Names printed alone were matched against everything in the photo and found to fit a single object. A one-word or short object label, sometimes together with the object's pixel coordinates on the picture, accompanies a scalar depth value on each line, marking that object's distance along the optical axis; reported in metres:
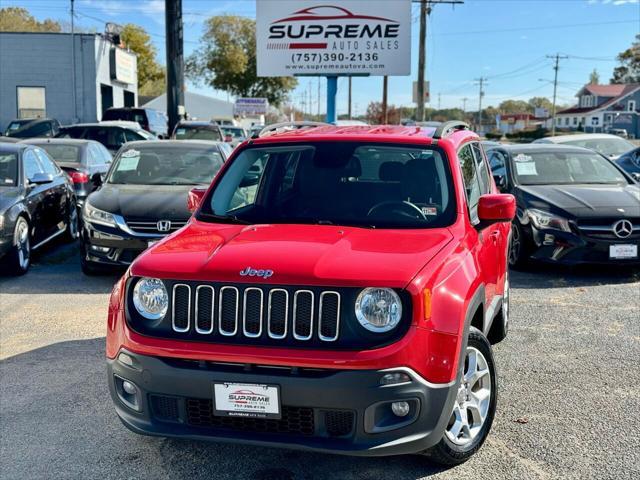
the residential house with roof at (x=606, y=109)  85.93
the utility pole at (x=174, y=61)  22.83
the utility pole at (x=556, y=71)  102.53
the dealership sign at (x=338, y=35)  16.22
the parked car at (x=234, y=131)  31.36
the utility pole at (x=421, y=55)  33.97
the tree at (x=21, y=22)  62.81
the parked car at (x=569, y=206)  7.99
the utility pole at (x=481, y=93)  126.44
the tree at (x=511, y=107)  161.12
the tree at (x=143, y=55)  71.19
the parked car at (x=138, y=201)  7.77
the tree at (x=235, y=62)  64.12
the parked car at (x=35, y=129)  23.12
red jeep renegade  3.07
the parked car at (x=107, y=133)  17.03
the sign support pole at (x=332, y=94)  16.88
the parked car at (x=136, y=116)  25.55
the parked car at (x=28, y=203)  8.18
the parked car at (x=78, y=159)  11.55
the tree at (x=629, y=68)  103.31
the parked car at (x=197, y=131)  20.30
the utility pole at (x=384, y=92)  39.15
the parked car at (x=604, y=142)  16.31
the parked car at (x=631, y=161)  14.12
